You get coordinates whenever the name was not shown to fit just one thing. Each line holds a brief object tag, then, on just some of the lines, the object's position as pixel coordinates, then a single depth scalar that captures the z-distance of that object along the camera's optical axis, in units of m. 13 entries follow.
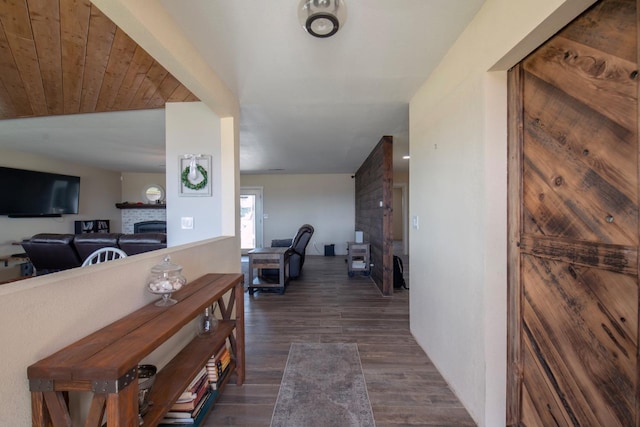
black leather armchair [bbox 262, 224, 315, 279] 4.54
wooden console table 0.75
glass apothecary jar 1.22
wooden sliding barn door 0.88
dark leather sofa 2.83
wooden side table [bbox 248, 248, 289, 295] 3.87
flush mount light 1.25
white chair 2.52
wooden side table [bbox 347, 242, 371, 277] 4.79
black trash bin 7.03
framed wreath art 2.50
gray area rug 1.52
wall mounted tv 4.33
